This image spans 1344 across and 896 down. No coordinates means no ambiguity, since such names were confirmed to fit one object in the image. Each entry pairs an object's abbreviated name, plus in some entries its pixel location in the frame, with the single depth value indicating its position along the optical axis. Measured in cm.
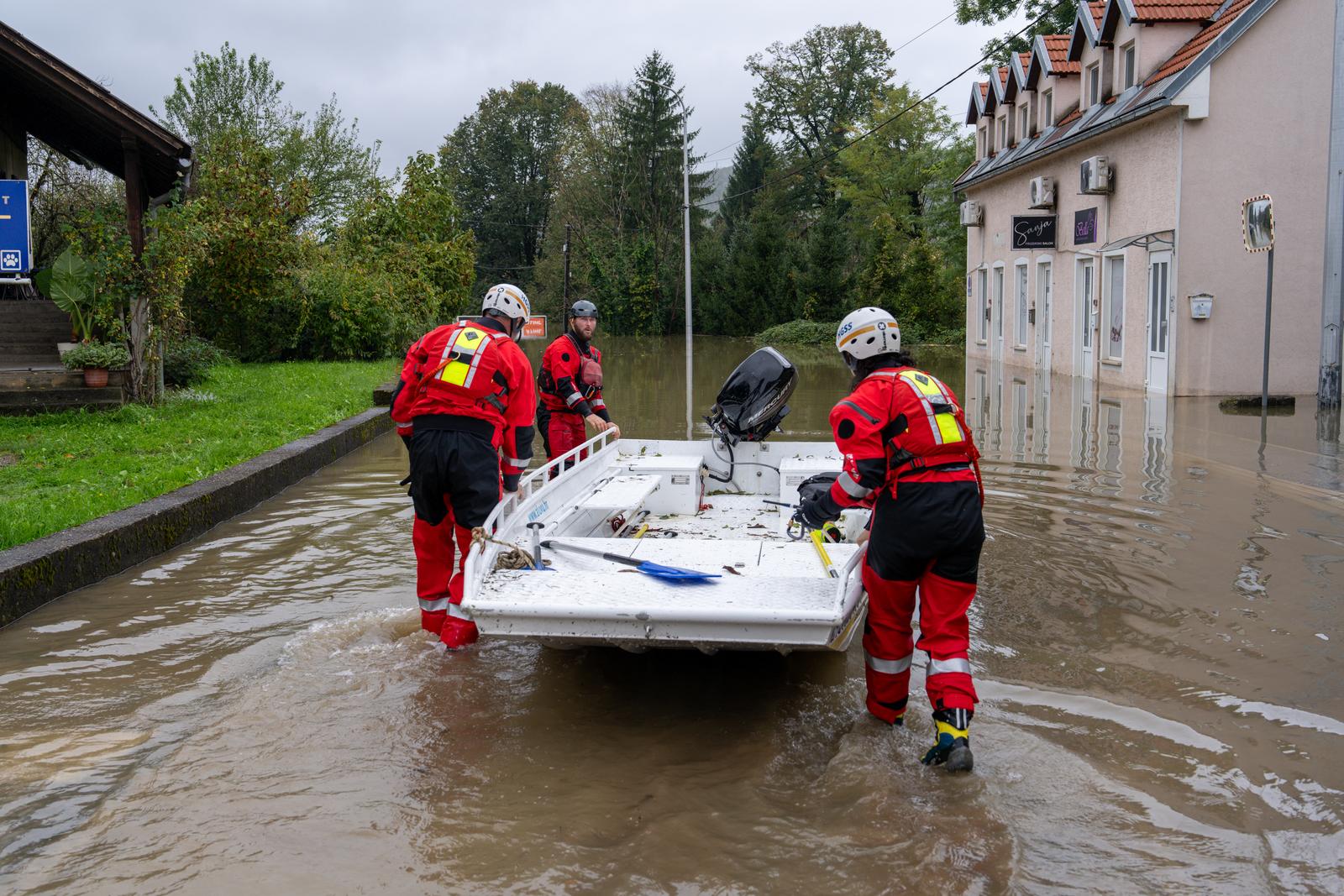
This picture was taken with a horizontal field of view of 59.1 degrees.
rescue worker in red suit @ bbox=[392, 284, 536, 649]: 626
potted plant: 1471
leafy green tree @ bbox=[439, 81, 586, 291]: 7606
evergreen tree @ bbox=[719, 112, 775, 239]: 6388
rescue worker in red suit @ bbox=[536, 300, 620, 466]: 947
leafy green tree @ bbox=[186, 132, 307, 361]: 2334
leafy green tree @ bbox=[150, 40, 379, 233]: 4475
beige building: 1872
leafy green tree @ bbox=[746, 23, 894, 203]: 6122
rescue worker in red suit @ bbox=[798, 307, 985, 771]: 489
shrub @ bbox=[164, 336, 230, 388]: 1842
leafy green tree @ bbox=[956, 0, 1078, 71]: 3494
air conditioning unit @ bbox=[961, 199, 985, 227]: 3184
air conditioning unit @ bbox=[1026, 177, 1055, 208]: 2523
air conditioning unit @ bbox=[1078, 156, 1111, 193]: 2153
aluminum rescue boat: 496
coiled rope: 573
